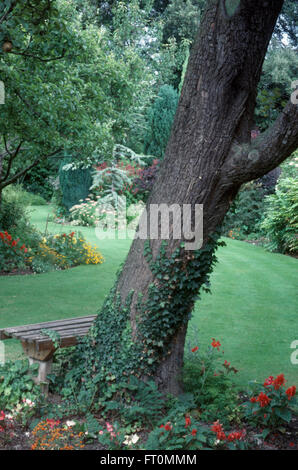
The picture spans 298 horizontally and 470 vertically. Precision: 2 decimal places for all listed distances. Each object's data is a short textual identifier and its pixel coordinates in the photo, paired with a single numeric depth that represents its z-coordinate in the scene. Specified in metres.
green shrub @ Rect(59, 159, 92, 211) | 17.30
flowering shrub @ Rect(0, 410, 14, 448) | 3.40
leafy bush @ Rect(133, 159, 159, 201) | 16.28
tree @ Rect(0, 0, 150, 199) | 5.31
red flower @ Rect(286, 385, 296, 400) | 3.48
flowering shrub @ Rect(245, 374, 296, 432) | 3.50
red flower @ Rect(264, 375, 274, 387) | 3.74
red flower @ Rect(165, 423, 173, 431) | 3.11
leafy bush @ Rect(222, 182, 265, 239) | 14.96
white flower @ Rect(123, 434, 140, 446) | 3.20
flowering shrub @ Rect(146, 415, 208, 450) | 3.10
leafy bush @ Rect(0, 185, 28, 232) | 10.61
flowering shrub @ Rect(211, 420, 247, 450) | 3.20
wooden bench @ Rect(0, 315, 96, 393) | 3.93
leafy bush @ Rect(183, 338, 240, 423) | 3.73
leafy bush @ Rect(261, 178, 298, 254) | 11.98
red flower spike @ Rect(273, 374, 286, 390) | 3.59
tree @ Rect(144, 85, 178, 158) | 18.91
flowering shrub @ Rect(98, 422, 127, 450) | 3.24
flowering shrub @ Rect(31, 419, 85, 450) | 3.26
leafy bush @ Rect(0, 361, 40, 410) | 3.78
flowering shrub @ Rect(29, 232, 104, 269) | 10.27
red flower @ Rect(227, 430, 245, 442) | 3.23
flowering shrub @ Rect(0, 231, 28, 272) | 9.66
